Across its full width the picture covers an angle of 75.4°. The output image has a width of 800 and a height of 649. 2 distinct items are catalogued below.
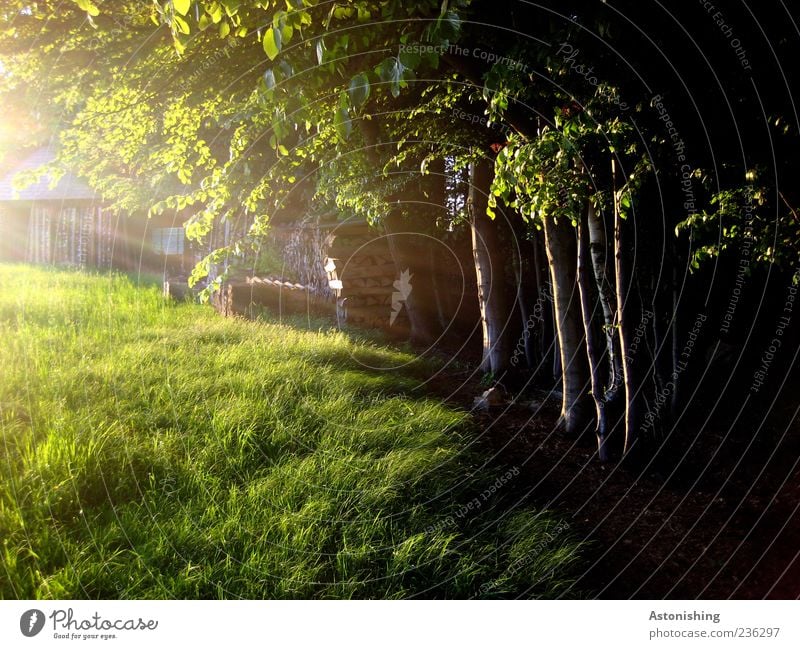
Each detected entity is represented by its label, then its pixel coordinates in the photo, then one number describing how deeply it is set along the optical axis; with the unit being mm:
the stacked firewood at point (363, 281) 8156
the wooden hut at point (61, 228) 18141
